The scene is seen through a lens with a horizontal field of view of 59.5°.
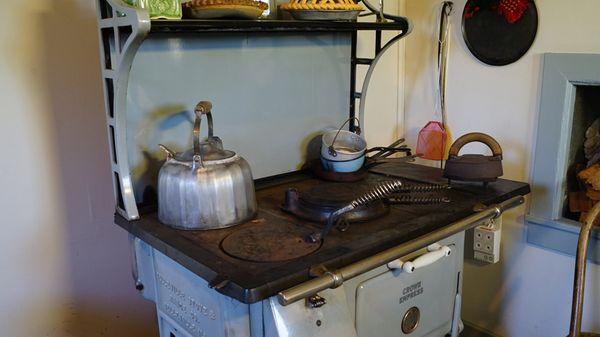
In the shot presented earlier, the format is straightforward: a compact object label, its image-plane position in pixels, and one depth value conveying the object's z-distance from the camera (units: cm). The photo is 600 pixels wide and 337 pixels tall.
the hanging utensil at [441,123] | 179
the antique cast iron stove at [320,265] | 95
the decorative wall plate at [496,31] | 159
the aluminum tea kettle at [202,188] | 110
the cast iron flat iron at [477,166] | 139
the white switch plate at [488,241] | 161
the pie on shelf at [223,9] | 115
